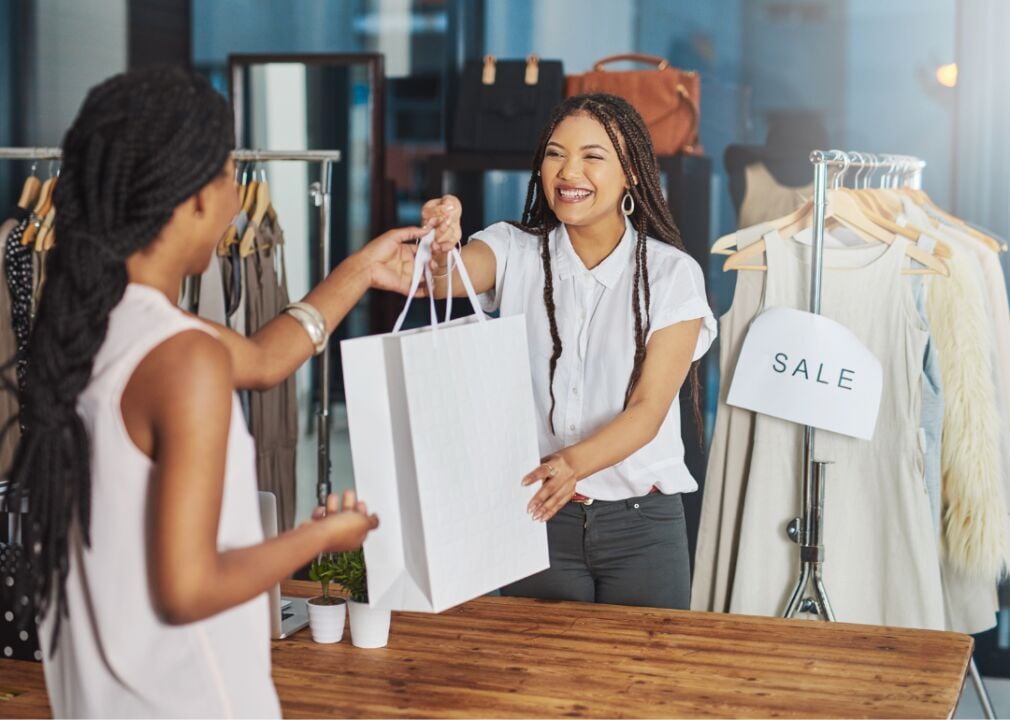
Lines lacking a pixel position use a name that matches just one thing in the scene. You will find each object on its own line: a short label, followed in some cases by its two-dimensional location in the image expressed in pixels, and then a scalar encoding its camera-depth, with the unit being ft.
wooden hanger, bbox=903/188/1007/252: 10.42
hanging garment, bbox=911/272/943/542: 9.56
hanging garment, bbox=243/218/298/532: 11.75
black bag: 12.39
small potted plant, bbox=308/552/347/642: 6.18
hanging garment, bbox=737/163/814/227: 12.60
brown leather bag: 12.01
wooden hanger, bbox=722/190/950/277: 9.41
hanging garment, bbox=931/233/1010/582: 9.80
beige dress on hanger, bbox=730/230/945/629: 9.53
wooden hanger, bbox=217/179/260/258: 11.54
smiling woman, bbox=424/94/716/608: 7.34
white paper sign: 9.29
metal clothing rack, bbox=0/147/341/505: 10.71
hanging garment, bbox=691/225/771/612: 9.82
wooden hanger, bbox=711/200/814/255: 9.94
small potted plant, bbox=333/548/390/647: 6.07
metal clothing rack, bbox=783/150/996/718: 9.20
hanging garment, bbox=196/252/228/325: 11.27
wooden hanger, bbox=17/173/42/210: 11.62
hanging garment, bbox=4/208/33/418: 11.40
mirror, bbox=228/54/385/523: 13.98
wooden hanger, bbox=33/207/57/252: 11.34
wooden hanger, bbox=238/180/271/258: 11.57
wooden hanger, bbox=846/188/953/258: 9.55
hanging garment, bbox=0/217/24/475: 11.49
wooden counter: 5.38
